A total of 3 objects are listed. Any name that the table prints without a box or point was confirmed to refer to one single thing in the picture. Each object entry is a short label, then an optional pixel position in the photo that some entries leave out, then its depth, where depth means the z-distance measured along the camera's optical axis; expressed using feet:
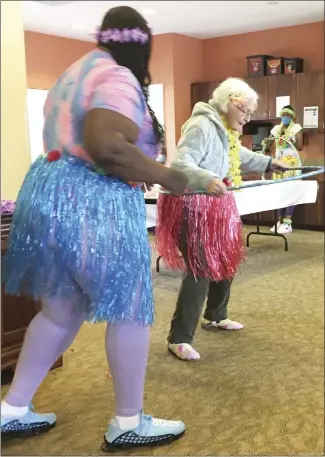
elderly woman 4.99
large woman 3.64
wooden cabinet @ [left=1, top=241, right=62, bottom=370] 5.29
